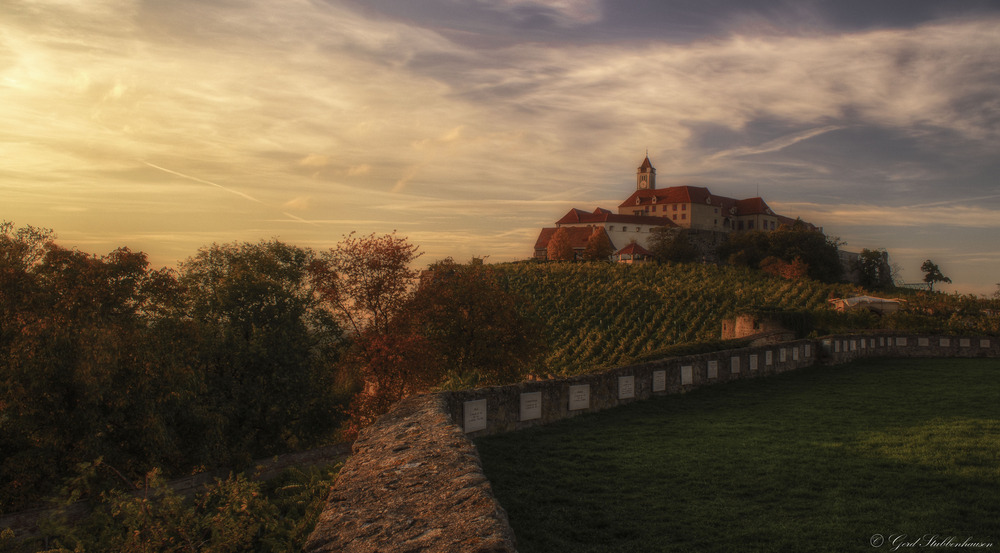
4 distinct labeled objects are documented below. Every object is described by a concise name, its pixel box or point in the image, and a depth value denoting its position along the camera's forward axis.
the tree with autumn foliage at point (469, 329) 23.33
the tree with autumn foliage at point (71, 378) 16.80
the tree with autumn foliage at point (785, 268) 72.50
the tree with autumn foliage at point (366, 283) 24.78
